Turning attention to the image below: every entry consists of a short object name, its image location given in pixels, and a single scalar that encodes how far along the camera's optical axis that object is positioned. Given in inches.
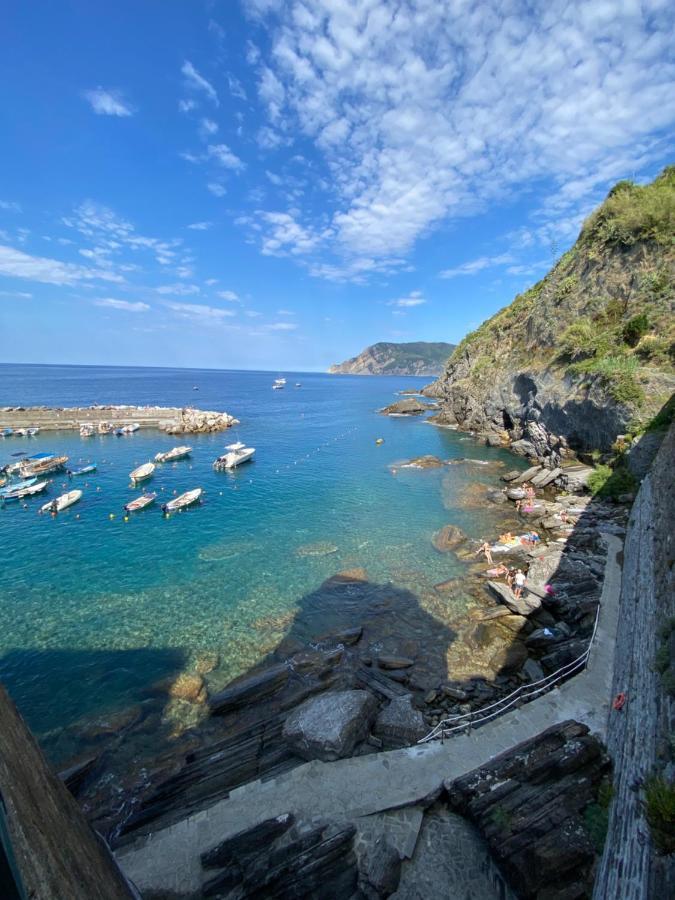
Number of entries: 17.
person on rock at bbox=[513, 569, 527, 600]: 699.2
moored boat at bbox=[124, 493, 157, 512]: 1207.7
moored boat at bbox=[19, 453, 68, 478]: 1568.7
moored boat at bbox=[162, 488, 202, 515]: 1201.3
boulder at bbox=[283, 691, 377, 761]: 384.5
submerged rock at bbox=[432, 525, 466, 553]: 935.8
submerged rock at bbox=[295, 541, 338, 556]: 934.4
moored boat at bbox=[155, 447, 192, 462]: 1813.5
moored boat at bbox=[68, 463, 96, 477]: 1591.0
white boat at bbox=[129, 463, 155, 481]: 1483.8
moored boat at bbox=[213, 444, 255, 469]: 1678.2
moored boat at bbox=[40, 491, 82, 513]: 1203.9
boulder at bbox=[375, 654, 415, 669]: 571.8
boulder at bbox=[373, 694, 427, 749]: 413.0
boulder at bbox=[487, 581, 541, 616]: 653.9
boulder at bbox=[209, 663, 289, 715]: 512.1
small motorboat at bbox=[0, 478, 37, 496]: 1331.4
